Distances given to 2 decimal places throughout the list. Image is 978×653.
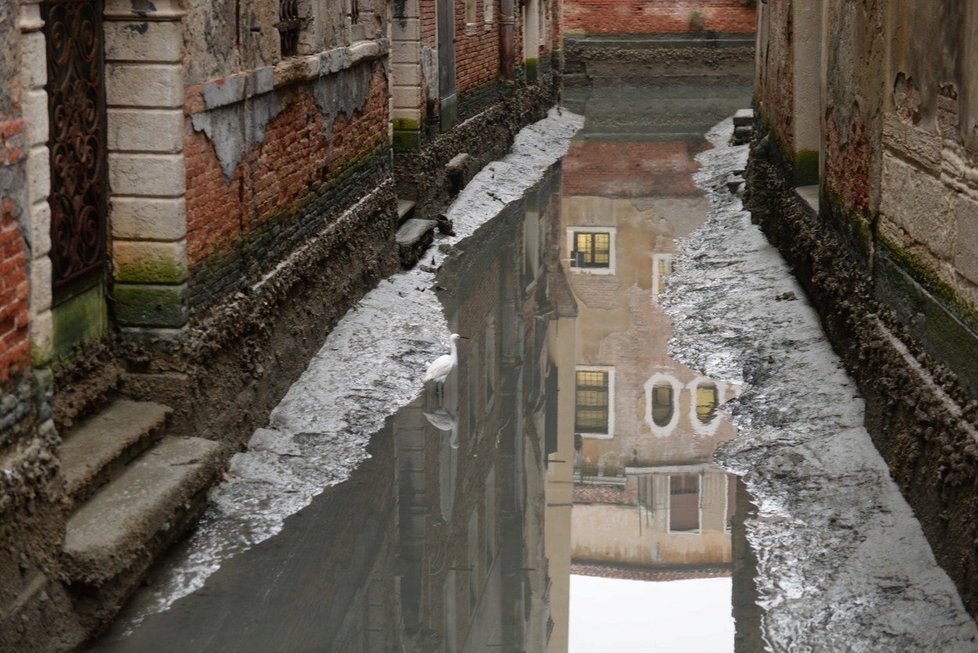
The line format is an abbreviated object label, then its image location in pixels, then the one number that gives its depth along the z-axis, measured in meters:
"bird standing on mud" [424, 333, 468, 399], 9.62
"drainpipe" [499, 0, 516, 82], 22.41
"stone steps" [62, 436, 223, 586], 5.98
